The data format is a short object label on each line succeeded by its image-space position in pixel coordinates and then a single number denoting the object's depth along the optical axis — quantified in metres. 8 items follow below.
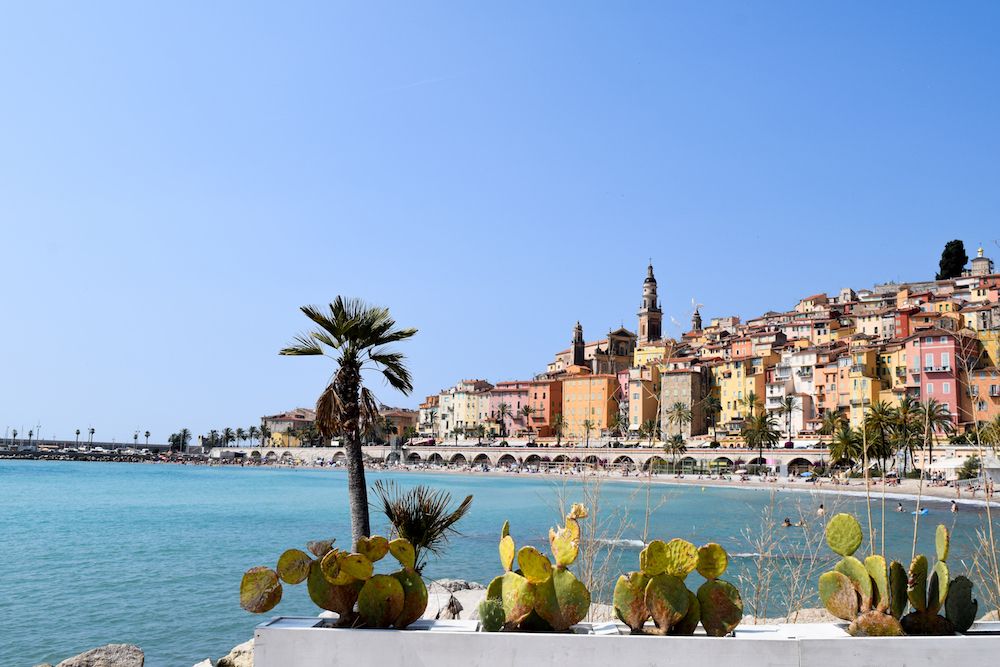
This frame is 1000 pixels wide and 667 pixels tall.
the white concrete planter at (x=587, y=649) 4.28
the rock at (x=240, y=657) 9.42
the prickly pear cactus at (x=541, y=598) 4.71
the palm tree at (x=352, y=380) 11.48
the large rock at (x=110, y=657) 9.94
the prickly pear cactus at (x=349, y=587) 4.82
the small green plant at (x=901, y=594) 4.89
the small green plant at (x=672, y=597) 4.62
